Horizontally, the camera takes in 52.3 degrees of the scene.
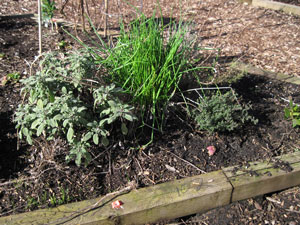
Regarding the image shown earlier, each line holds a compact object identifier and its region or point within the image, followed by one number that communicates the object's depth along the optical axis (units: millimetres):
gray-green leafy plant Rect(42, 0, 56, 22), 3842
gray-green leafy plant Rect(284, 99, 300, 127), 2698
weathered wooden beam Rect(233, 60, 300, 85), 3369
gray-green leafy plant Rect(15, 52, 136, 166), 2057
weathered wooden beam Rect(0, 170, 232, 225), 1896
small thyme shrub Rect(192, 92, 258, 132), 2484
